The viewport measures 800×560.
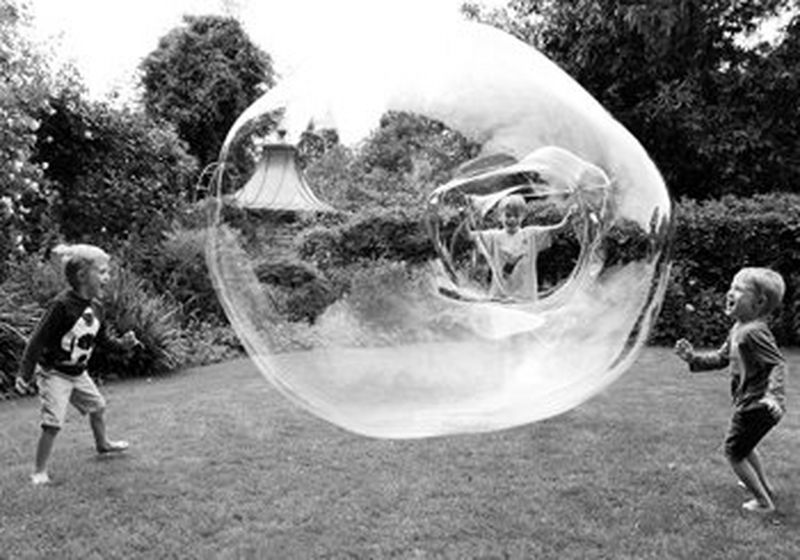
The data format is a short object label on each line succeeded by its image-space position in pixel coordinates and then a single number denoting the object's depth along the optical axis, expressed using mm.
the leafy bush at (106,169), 11070
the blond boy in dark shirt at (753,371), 4074
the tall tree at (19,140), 8664
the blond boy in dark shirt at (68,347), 4684
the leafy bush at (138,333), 8117
